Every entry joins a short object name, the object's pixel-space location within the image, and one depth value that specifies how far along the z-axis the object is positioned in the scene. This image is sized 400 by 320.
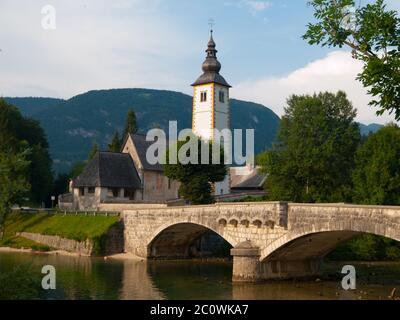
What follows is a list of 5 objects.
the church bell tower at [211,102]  73.62
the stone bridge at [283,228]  31.39
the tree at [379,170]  52.84
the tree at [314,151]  57.00
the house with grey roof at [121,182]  66.12
